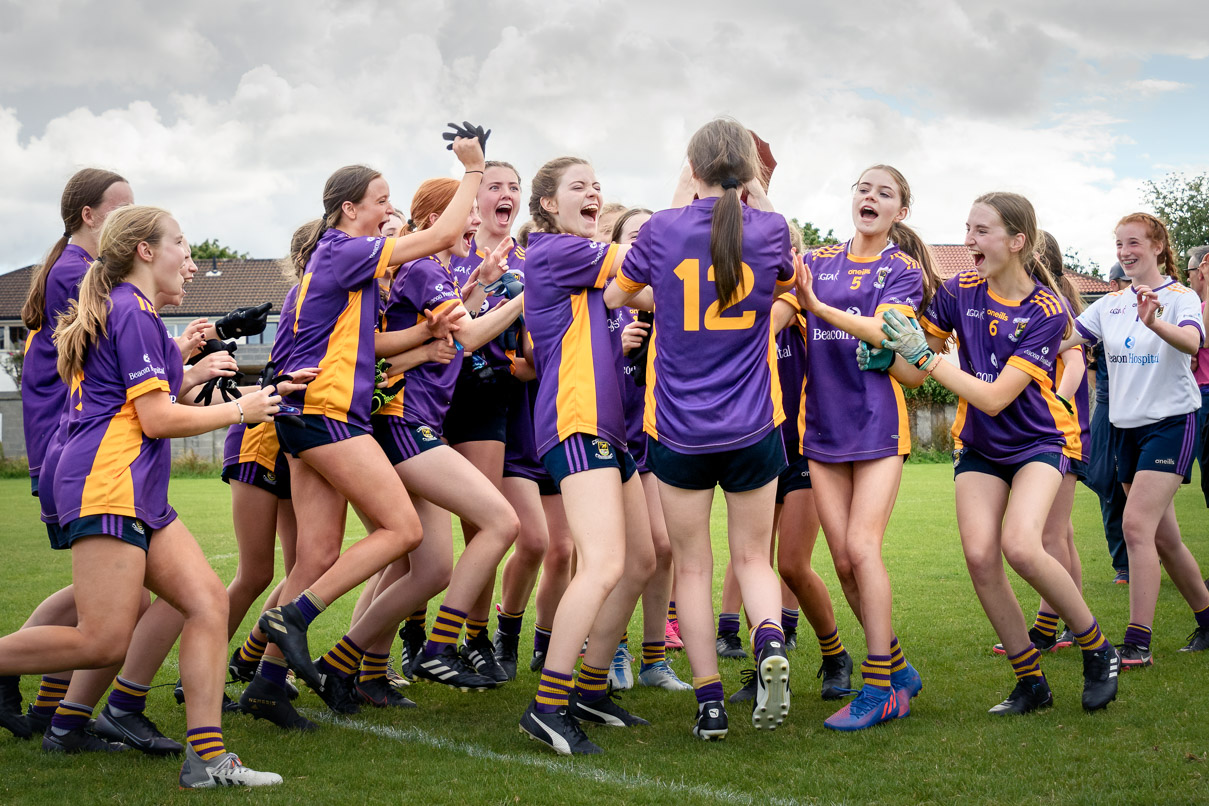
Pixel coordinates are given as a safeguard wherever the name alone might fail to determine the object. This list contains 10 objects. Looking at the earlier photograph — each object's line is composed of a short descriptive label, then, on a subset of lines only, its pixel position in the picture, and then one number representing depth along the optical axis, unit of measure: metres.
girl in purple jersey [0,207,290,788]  3.80
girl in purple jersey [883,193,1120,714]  4.81
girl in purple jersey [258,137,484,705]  4.66
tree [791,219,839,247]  49.66
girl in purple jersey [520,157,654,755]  4.33
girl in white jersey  6.03
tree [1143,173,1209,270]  42.59
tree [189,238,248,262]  72.62
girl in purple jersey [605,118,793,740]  4.35
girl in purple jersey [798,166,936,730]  4.82
